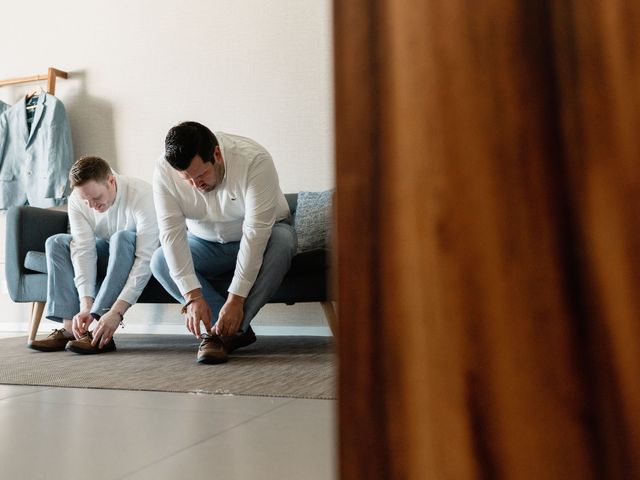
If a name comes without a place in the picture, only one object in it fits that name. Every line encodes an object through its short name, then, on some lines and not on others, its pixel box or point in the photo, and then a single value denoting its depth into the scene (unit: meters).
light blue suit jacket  3.25
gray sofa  2.11
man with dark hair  1.85
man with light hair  2.20
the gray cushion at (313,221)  2.42
